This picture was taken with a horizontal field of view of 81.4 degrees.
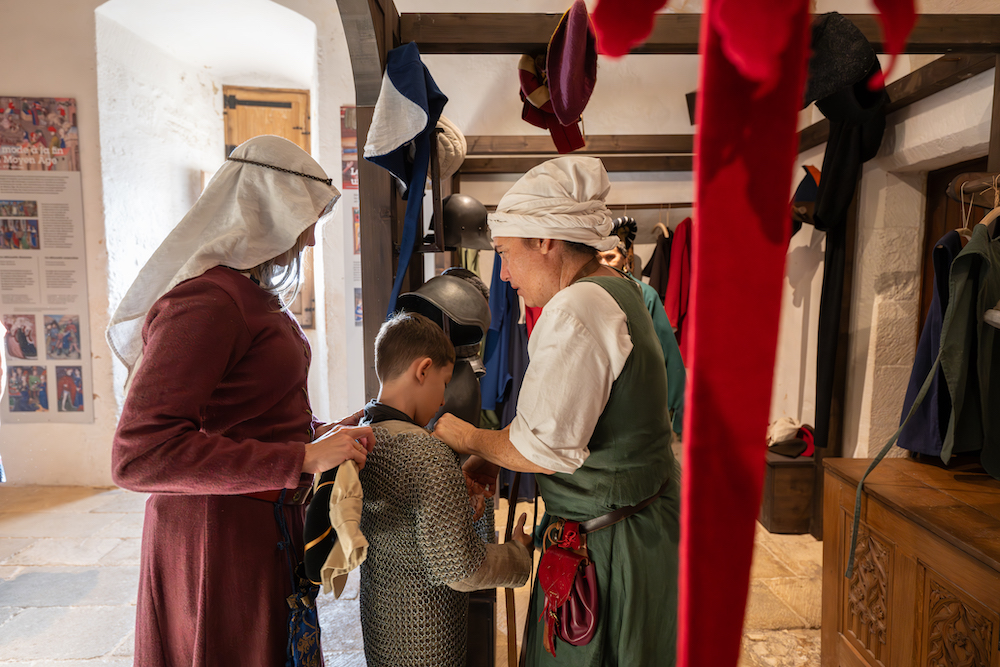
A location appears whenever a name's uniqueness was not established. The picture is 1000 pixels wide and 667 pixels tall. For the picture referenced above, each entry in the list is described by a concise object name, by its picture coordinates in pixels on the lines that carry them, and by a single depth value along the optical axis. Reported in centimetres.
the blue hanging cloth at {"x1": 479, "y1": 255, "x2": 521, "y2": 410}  380
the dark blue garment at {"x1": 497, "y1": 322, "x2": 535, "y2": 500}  405
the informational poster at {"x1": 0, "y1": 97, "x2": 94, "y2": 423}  430
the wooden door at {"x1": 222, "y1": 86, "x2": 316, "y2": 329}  571
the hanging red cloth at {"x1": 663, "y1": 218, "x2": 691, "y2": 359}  426
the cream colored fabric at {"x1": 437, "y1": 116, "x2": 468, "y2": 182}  212
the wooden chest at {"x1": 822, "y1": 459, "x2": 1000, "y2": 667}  150
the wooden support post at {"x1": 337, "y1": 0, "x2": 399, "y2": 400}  191
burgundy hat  127
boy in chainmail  127
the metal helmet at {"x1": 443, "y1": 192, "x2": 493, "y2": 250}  238
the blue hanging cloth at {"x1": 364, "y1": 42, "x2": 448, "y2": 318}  174
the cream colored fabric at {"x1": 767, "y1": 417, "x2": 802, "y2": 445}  370
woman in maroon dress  105
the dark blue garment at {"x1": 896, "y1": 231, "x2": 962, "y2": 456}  194
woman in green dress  116
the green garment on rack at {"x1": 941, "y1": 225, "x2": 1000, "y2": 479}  172
